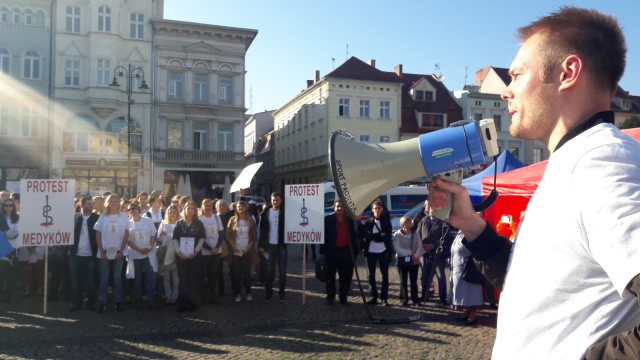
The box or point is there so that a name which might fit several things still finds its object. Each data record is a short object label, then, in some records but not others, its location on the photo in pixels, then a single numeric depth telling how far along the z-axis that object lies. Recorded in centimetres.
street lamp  3197
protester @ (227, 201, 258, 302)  1044
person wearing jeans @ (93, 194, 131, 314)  928
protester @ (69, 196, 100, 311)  948
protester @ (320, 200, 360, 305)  1002
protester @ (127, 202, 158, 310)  966
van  2135
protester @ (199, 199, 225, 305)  1020
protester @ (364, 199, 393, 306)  1010
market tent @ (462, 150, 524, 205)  1032
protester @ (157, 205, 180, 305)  995
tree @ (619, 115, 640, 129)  3581
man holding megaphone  112
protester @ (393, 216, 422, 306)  995
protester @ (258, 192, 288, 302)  1045
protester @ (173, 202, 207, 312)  952
